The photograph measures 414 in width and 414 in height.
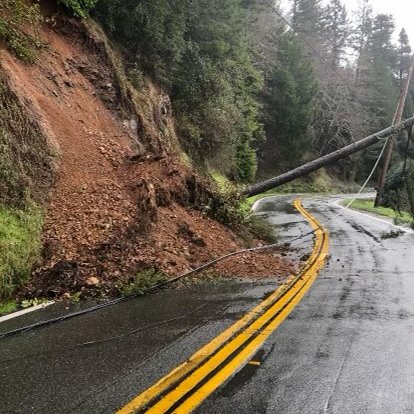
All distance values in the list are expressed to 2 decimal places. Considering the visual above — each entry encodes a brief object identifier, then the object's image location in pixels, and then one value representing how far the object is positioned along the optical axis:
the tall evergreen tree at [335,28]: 60.00
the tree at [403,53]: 70.31
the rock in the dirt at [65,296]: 6.60
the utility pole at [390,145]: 26.18
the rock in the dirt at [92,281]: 6.97
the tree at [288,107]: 45.54
